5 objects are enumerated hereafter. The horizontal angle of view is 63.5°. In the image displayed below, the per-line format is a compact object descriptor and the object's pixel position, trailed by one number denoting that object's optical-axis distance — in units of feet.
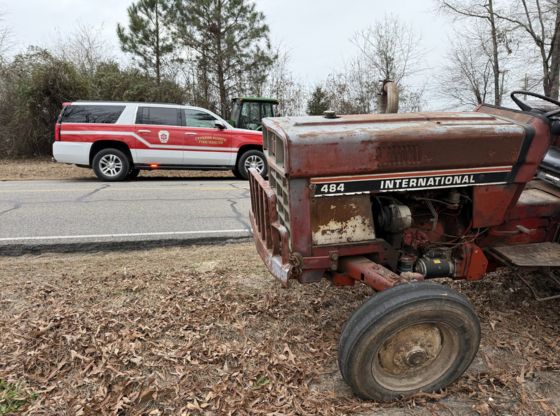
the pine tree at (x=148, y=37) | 68.39
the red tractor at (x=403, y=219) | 8.51
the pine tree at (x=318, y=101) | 73.61
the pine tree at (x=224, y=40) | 66.13
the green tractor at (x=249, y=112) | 48.80
